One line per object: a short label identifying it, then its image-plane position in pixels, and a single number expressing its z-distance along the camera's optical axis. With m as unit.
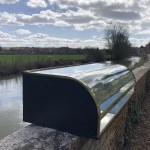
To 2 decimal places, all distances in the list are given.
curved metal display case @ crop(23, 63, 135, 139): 1.40
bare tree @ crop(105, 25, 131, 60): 35.25
